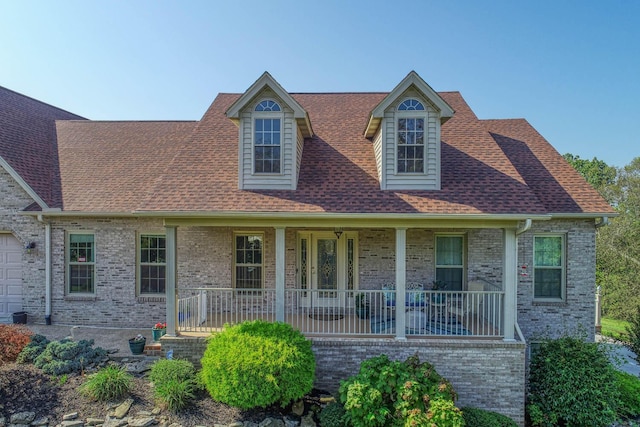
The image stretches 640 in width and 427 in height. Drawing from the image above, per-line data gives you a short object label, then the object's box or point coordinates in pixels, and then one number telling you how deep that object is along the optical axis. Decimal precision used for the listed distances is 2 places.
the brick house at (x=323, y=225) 7.45
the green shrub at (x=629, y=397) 7.93
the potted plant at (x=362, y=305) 8.77
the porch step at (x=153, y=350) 8.05
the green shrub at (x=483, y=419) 6.40
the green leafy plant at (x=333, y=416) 6.07
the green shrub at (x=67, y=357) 7.01
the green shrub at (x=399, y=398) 5.59
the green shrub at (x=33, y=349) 7.34
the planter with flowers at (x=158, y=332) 8.46
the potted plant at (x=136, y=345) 7.96
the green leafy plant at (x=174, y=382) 6.27
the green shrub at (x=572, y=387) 6.91
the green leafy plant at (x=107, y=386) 6.36
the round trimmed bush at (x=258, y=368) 6.06
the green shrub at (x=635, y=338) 9.04
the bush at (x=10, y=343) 7.06
